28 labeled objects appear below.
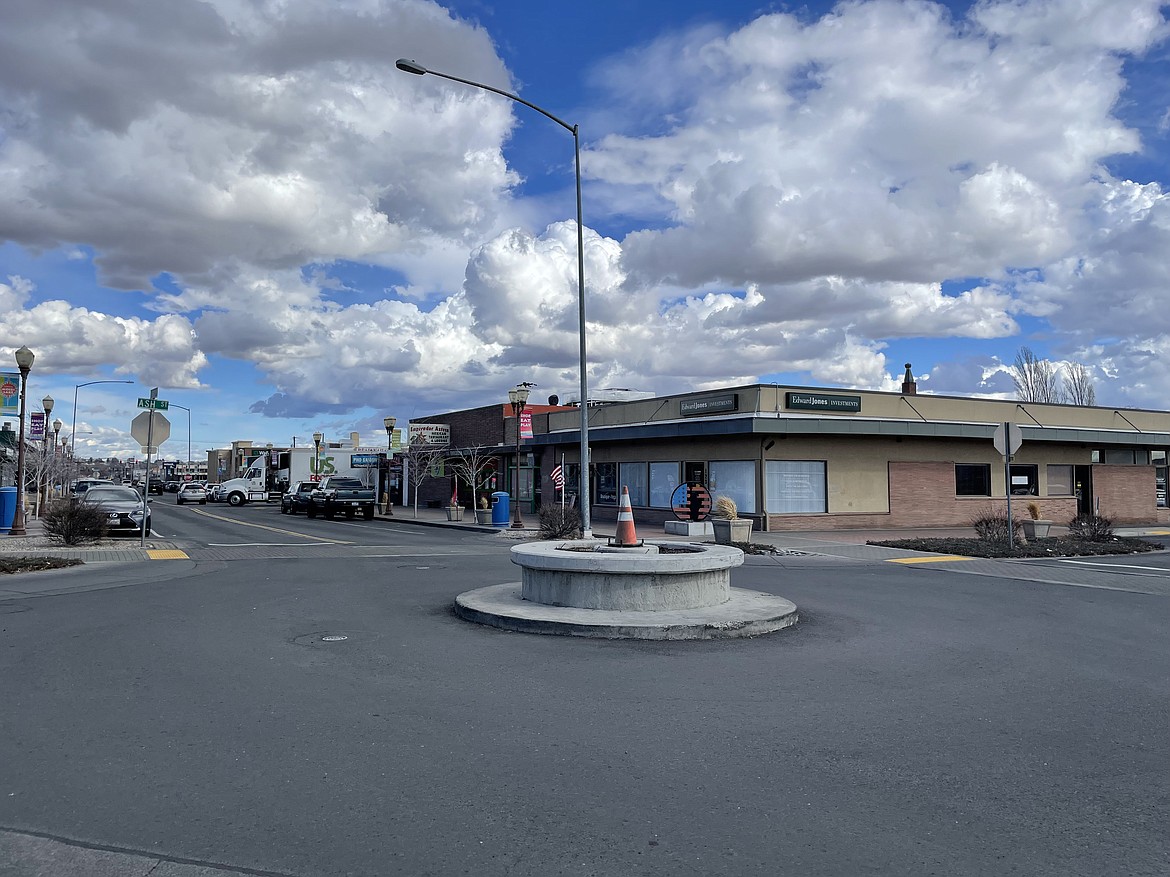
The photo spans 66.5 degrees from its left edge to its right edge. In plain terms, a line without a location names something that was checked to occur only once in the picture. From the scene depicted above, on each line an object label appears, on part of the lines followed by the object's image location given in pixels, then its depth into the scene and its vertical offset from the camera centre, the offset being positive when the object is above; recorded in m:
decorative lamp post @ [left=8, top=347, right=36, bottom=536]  24.50 +0.97
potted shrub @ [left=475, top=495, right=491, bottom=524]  32.16 -1.06
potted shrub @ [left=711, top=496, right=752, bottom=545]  22.00 -1.09
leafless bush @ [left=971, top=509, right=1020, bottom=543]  22.59 -1.11
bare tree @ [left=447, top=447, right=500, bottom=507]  43.49 +1.21
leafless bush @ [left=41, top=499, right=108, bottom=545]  20.33 -0.86
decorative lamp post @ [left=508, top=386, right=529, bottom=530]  32.03 +3.22
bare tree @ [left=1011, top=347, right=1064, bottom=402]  62.41 +7.03
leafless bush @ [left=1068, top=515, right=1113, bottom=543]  23.67 -1.17
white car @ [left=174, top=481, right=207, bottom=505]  62.06 -0.56
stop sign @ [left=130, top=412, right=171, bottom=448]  20.67 +1.29
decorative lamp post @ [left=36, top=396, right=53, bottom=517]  40.73 +0.10
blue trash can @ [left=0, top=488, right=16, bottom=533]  26.55 -0.69
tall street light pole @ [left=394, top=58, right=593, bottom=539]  17.11 +3.92
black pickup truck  38.94 -0.51
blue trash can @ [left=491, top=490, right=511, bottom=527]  31.30 -0.84
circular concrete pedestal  9.59 -1.38
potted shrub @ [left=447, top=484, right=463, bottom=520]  36.47 -1.07
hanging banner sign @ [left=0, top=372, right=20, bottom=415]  28.86 +3.02
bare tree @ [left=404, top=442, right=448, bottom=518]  47.77 +1.58
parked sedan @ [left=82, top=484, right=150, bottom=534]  25.03 -0.60
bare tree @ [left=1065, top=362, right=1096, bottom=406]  63.03 +6.52
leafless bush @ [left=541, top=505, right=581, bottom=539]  23.38 -1.02
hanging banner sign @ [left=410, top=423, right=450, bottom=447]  48.66 +2.78
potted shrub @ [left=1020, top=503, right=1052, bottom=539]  23.50 -1.14
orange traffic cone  11.84 -0.60
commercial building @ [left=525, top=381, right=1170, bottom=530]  29.11 +1.08
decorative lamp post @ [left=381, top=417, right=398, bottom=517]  44.53 +2.84
